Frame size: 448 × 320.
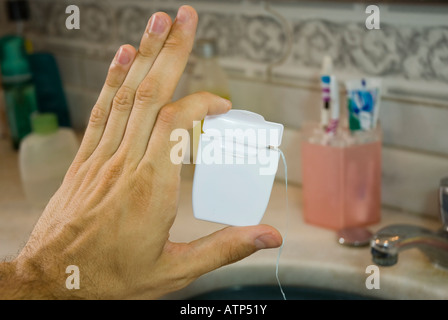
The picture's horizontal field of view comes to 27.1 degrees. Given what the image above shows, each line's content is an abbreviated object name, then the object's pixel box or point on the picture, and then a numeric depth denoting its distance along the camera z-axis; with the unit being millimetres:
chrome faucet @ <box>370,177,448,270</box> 890
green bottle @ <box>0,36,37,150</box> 1293
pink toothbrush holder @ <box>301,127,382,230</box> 970
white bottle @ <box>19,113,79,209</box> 1129
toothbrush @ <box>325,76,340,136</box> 981
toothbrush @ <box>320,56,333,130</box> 982
